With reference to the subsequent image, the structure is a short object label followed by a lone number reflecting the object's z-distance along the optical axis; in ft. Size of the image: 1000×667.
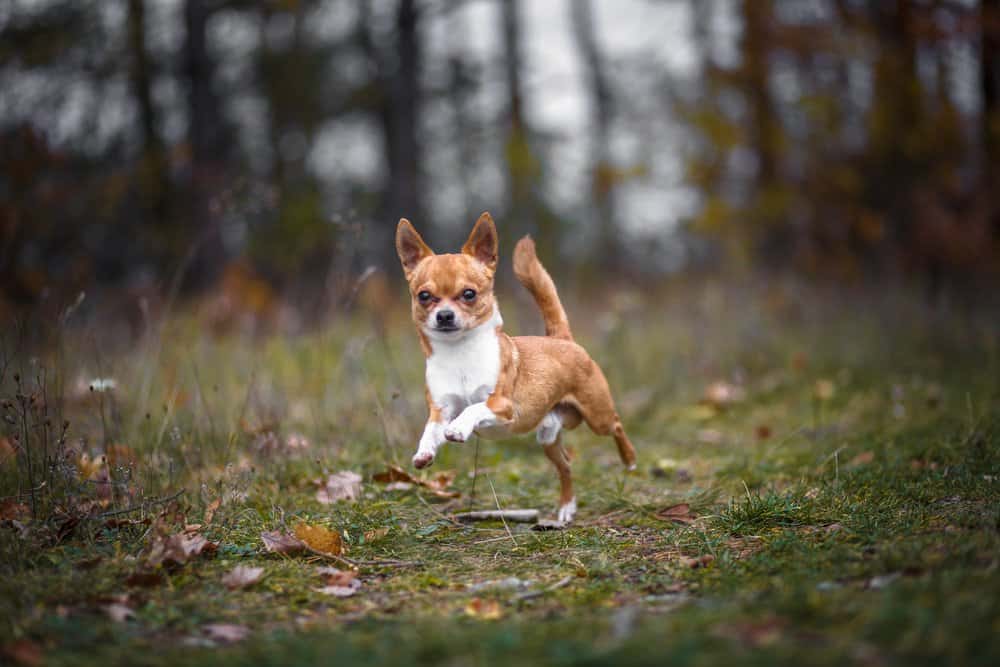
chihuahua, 10.62
